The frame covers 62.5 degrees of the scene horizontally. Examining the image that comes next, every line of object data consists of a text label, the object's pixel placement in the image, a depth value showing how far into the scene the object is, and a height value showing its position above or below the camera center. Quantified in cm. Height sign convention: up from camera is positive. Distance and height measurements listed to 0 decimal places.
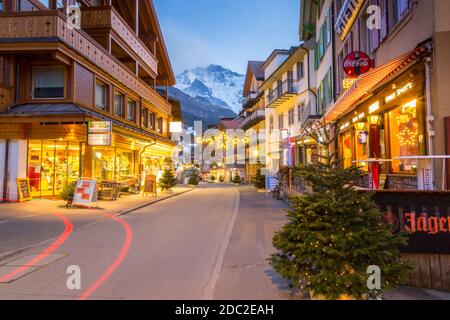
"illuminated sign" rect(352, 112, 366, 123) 1408 +223
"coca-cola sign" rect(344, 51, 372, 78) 1274 +379
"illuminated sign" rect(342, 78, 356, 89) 1398 +348
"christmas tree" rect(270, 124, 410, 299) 455 -86
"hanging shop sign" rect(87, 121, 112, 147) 1733 +192
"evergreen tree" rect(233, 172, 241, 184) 4800 -82
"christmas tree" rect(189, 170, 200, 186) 4166 -70
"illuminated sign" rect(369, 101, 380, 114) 1203 +221
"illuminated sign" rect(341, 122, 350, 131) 1694 +225
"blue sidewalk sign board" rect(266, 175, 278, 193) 2503 -64
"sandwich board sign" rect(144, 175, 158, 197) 2269 -68
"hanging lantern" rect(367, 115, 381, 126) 1224 +179
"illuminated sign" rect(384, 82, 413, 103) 899 +214
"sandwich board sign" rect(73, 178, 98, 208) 1551 -78
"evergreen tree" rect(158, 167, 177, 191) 2661 -51
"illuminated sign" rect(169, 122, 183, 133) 3941 +509
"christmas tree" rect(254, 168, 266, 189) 2928 -59
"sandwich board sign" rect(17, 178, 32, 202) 1722 -73
